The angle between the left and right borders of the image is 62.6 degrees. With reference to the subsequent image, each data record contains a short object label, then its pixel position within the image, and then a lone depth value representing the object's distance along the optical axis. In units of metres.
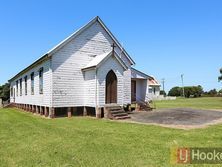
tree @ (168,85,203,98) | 61.03
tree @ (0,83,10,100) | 38.18
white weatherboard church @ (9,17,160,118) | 12.50
